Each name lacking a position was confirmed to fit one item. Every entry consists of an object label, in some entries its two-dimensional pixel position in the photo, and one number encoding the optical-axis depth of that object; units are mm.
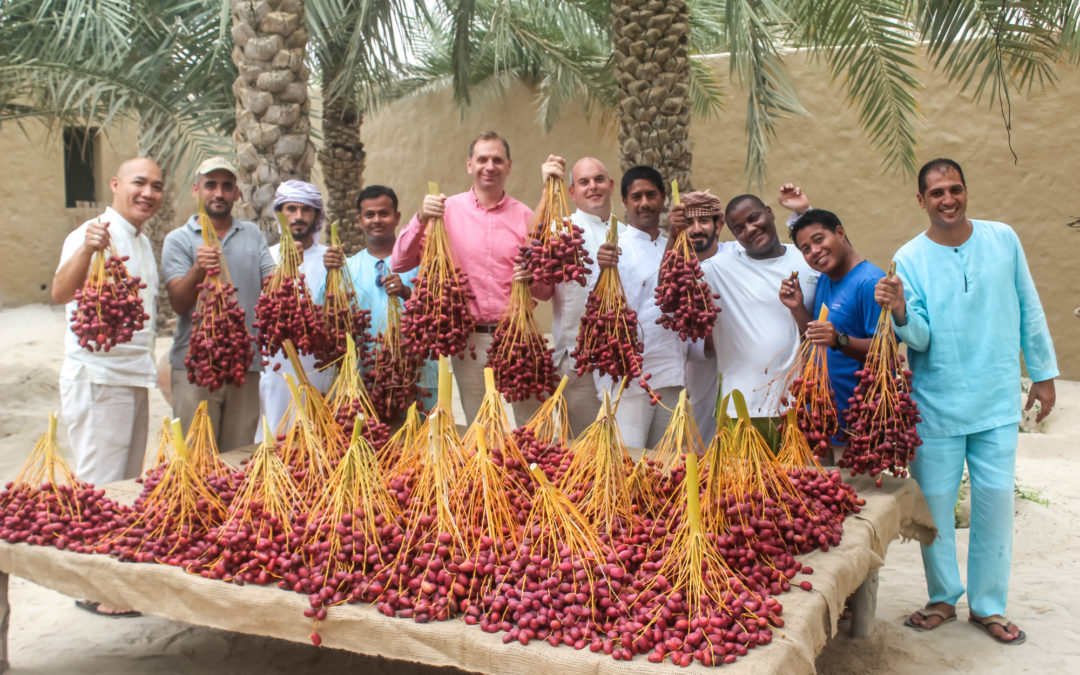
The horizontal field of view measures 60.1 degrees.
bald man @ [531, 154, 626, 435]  4277
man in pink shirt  4211
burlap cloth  2422
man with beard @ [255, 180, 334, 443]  4453
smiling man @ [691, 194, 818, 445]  3959
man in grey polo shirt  4320
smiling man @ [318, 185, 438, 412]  4621
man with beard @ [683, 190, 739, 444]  4156
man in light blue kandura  3736
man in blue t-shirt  3666
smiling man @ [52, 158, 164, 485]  4066
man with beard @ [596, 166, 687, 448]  4246
